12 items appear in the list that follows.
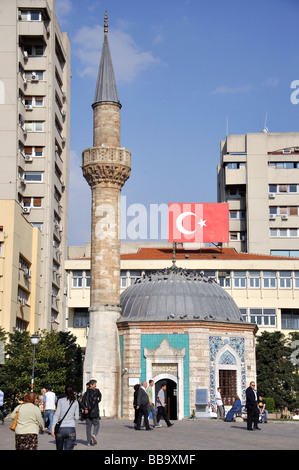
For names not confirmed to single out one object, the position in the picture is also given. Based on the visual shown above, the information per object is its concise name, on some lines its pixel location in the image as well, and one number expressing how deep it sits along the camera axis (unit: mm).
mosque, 38094
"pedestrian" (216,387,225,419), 34103
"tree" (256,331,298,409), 54531
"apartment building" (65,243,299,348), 66938
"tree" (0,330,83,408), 41031
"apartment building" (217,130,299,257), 80000
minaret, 38531
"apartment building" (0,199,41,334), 48375
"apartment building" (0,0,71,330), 61312
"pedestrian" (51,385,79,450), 14758
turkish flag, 71688
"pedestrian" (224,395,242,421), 31297
